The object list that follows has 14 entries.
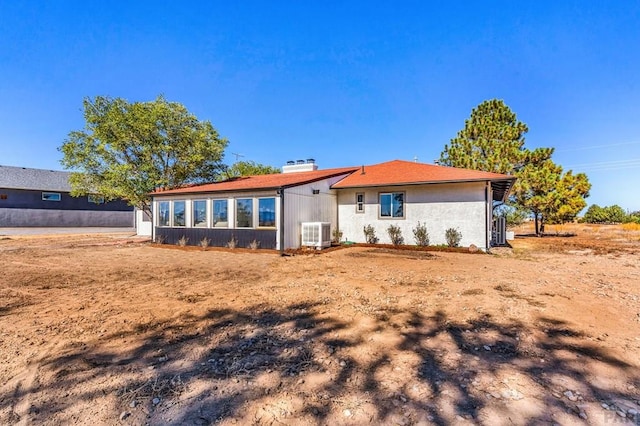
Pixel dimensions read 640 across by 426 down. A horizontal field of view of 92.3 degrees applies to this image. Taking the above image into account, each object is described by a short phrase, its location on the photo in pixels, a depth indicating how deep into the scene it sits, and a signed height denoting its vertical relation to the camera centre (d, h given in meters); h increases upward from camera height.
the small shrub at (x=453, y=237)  12.17 -0.75
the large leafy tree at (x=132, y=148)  17.98 +4.38
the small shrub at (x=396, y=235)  13.17 -0.72
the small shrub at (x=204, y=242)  13.10 -1.01
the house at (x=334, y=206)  11.87 +0.52
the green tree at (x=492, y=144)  18.23 +4.74
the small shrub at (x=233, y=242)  12.59 -0.98
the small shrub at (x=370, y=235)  13.73 -0.75
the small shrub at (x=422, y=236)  12.73 -0.74
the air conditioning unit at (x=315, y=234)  12.27 -0.64
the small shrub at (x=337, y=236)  14.54 -0.84
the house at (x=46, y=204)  25.14 +1.31
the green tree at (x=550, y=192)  17.59 +1.56
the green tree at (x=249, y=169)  36.72 +6.15
